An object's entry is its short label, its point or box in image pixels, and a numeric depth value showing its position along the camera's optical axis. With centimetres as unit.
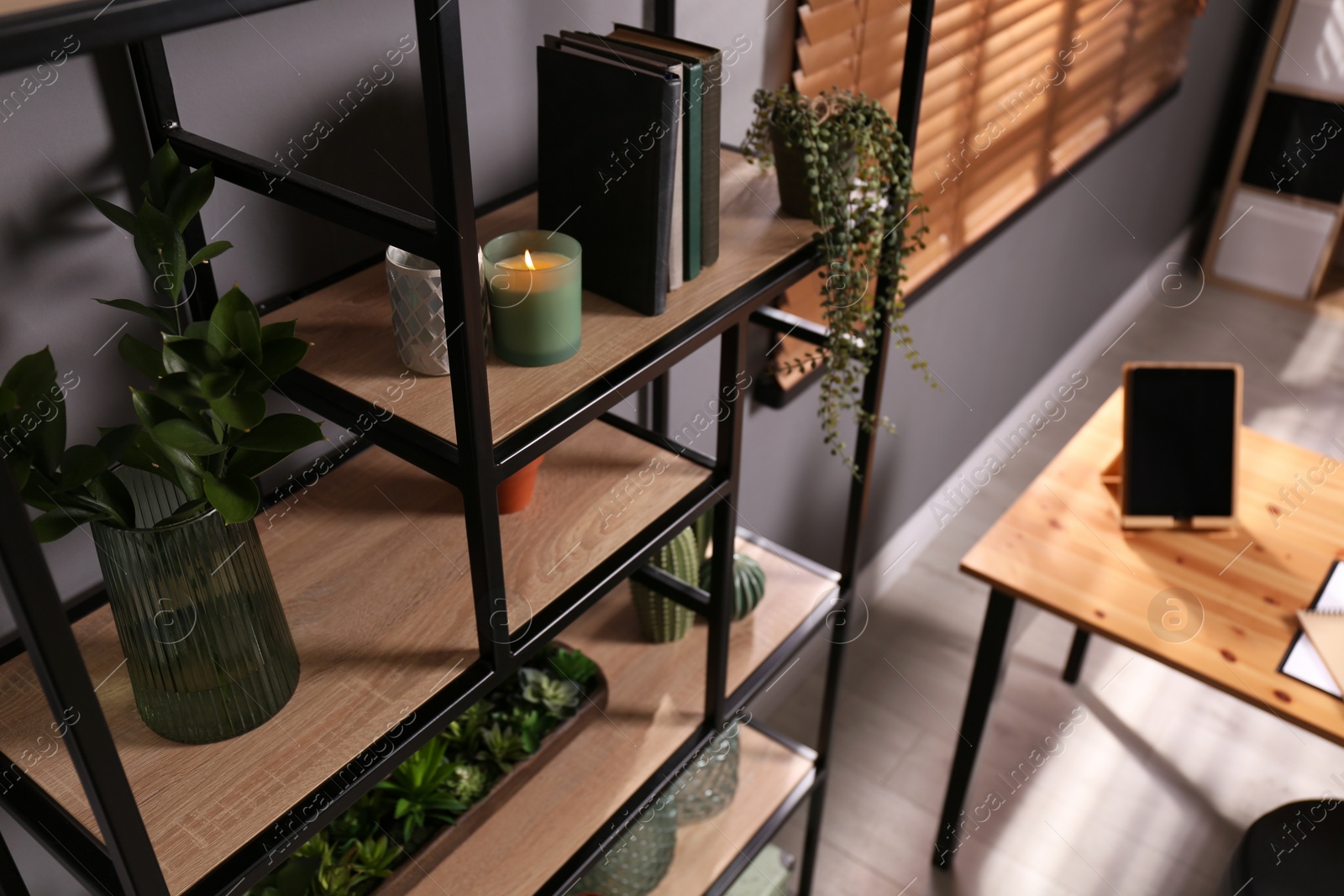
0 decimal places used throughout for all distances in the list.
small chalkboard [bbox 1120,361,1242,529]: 189
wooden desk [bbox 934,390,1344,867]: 164
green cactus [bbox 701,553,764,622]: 170
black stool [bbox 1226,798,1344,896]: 166
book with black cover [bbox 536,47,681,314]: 98
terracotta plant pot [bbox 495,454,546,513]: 117
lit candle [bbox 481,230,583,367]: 94
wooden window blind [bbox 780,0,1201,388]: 190
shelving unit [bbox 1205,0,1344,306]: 384
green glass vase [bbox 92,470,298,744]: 78
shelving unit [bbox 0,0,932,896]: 73
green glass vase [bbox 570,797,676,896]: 151
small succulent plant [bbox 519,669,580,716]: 148
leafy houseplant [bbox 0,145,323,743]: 73
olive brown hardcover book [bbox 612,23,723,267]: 106
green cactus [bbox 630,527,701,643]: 157
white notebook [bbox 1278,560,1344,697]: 160
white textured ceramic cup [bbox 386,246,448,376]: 92
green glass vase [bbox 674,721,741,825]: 165
